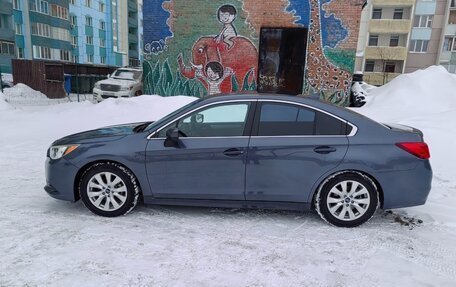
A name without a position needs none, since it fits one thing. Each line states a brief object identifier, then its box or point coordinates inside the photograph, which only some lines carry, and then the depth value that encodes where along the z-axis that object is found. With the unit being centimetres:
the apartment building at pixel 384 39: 4006
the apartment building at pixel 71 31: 3603
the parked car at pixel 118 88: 1522
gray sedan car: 386
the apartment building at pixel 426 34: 4041
